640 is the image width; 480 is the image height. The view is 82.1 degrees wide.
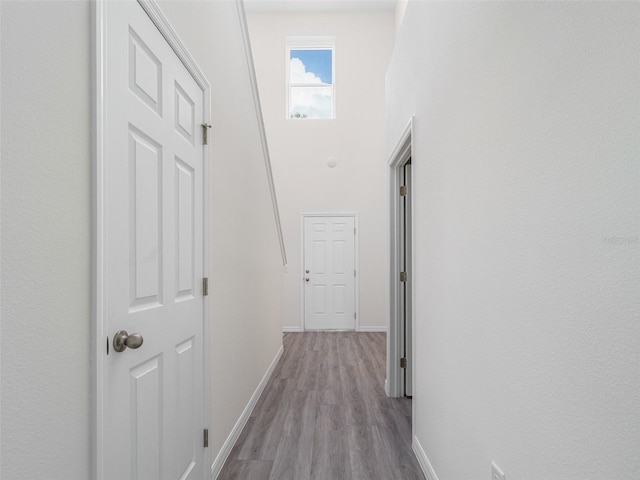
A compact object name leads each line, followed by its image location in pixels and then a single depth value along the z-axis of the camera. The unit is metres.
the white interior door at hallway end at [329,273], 6.07
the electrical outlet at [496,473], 1.11
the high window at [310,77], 6.36
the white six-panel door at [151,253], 1.07
